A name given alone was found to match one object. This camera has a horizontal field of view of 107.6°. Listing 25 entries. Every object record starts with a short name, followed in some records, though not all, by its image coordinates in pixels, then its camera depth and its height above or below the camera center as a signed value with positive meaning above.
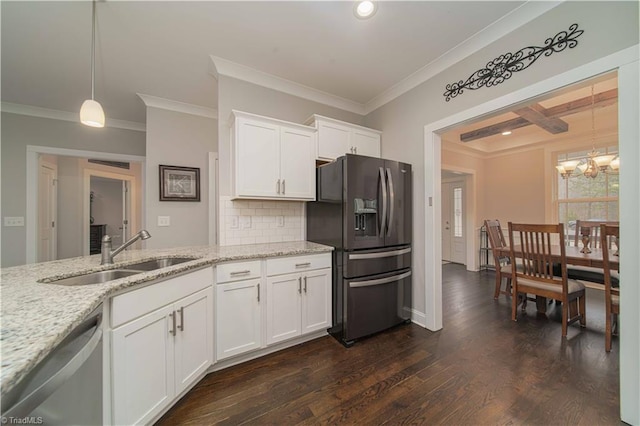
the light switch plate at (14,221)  3.04 -0.09
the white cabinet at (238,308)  1.82 -0.76
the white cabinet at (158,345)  1.17 -0.77
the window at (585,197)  3.77 +0.27
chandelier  2.95 +0.67
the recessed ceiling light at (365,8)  1.66 +1.49
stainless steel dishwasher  0.62 -0.54
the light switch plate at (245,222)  2.55 -0.09
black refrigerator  2.20 -0.25
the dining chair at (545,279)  2.34 -0.72
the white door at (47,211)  3.50 +0.04
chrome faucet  1.56 -0.26
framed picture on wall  3.16 +0.42
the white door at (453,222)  5.43 -0.21
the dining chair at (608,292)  1.93 -0.71
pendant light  1.71 +0.74
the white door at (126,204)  5.73 +0.24
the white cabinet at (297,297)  2.03 -0.76
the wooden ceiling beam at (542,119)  3.09 +1.36
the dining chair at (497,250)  3.16 -0.51
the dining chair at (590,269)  2.69 -0.70
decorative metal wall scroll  1.61 +1.20
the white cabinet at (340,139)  2.66 +0.90
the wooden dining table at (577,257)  2.35 -0.47
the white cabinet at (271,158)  2.23 +0.56
